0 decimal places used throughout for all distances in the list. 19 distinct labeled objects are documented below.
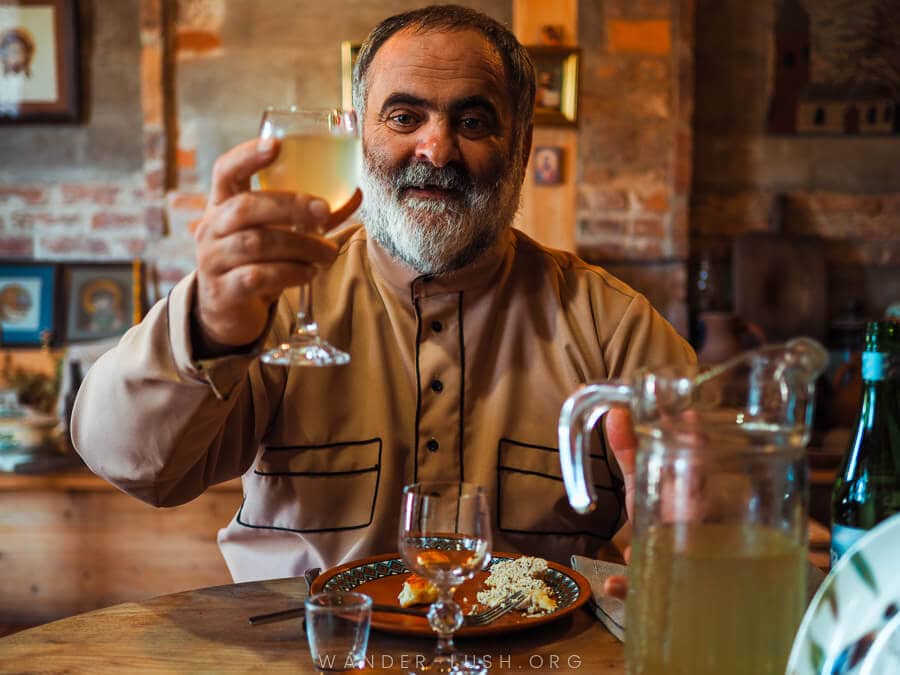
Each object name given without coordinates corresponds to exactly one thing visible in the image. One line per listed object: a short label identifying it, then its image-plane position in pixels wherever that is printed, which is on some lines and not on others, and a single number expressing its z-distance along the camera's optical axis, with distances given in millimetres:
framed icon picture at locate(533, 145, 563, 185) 3582
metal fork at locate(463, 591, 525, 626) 880
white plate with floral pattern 587
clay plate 862
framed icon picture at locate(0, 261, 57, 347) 3854
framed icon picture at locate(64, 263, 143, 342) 3857
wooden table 825
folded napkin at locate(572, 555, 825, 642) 908
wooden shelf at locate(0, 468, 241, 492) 2627
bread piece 927
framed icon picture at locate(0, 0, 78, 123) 3789
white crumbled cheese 928
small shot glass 803
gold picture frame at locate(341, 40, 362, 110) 3645
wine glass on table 843
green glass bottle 993
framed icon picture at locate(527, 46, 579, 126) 3496
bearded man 1337
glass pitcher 615
